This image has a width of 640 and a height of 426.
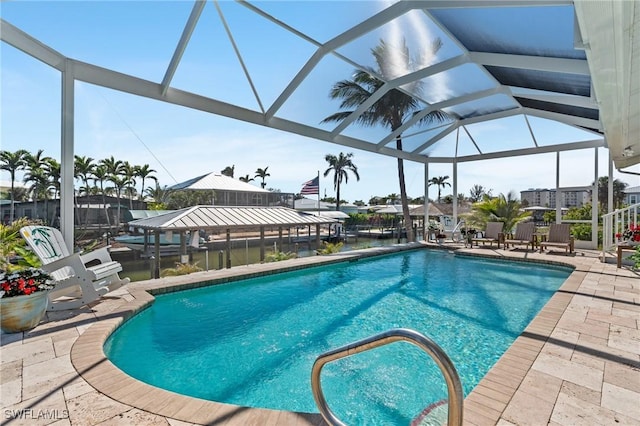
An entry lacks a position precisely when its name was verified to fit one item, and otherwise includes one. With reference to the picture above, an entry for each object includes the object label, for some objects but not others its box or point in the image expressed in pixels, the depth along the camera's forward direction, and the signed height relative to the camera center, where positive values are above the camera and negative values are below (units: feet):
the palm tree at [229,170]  149.89 +18.27
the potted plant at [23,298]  11.39 -3.21
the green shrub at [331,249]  36.21 -4.55
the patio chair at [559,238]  32.01 -2.88
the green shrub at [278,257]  32.60 -4.94
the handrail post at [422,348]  4.49 -2.26
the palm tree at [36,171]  89.81 +10.73
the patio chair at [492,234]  37.52 -2.92
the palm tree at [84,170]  96.85 +12.03
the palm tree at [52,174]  86.12 +9.58
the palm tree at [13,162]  86.99 +12.83
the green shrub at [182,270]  25.20 -4.90
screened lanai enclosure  13.64 +9.15
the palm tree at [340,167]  124.57 +16.46
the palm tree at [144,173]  118.01 +13.41
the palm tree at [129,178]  111.24 +11.00
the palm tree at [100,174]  104.94 +11.38
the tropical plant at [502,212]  43.37 -0.32
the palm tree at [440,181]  166.20 +14.91
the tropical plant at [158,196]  98.05 +4.55
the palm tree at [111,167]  107.42 +14.10
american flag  61.52 +4.26
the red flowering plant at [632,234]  21.93 -1.71
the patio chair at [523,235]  35.37 -2.84
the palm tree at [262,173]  157.05 +17.67
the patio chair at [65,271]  13.55 -2.83
